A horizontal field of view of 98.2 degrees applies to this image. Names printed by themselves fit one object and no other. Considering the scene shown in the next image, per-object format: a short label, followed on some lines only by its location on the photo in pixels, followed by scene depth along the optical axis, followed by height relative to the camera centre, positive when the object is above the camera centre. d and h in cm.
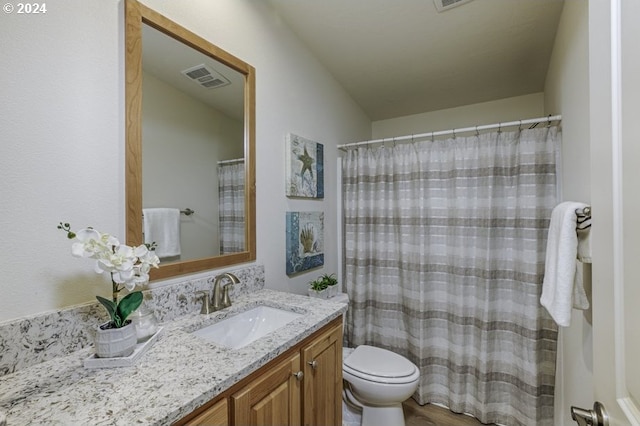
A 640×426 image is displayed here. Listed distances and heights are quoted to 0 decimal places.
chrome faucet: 125 -37
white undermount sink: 121 -52
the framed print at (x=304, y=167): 181 +32
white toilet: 159 -100
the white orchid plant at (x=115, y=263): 80 -15
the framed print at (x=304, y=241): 183 -20
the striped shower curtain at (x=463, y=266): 173 -39
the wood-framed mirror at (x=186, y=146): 105 +31
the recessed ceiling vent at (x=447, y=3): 156 +119
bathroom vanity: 62 -44
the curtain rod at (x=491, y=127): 169 +57
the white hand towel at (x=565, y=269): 107 -22
